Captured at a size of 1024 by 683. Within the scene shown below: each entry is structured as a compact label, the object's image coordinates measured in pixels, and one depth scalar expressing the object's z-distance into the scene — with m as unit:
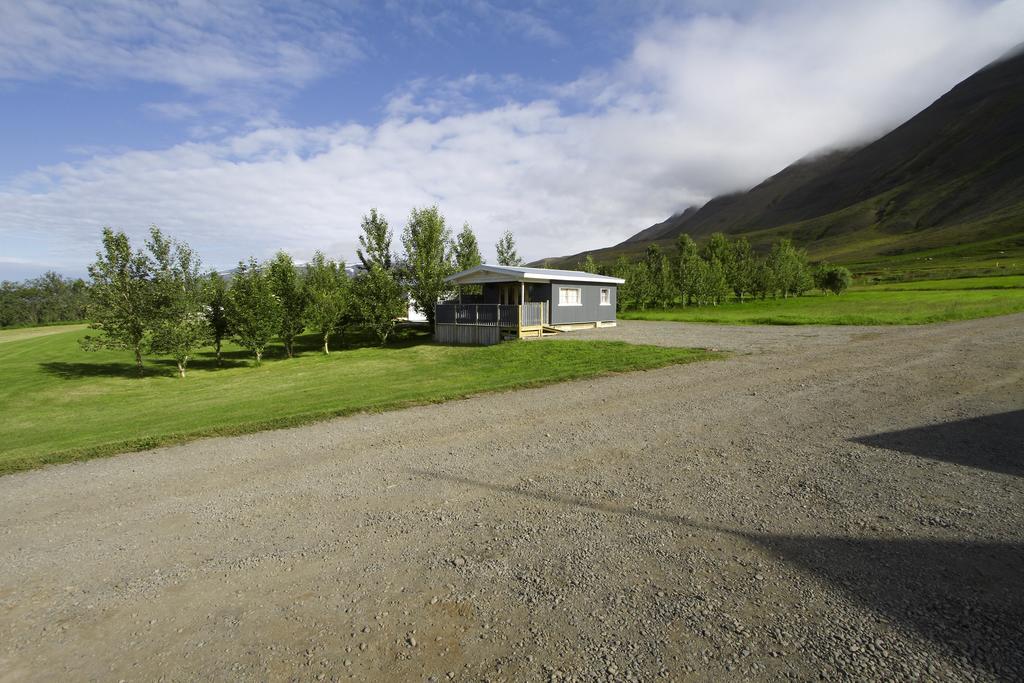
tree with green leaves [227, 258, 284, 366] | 21.34
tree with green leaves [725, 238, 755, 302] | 51.06
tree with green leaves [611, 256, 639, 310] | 42.28
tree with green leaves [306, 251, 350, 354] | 23.66
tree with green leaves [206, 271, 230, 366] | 21.78
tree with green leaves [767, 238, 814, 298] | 51.06
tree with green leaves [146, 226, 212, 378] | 18.70
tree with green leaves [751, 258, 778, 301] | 50.25
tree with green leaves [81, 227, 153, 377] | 18.25
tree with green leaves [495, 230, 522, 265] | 37.00
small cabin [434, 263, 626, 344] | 23.44
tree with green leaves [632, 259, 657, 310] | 42.31
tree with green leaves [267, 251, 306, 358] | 23.14
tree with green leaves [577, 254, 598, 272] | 42.97
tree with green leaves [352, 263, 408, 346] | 25.23
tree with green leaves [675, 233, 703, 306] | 44.38
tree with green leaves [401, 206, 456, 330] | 27.09
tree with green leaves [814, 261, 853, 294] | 49.56
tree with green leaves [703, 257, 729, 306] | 45.31
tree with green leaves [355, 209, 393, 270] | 27.91
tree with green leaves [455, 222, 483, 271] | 33.06
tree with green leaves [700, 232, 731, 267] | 60.81
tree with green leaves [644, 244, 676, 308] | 43.12
